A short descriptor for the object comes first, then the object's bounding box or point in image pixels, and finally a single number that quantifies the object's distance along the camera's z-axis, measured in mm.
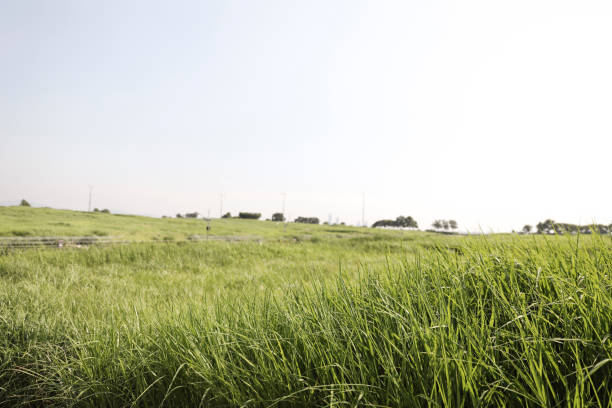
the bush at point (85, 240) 16648
